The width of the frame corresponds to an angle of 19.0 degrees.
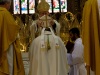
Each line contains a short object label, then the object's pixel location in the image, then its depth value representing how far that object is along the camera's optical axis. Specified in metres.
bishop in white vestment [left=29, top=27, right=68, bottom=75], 5.38
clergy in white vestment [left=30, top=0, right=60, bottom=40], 5.94
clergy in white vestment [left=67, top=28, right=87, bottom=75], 6.58
